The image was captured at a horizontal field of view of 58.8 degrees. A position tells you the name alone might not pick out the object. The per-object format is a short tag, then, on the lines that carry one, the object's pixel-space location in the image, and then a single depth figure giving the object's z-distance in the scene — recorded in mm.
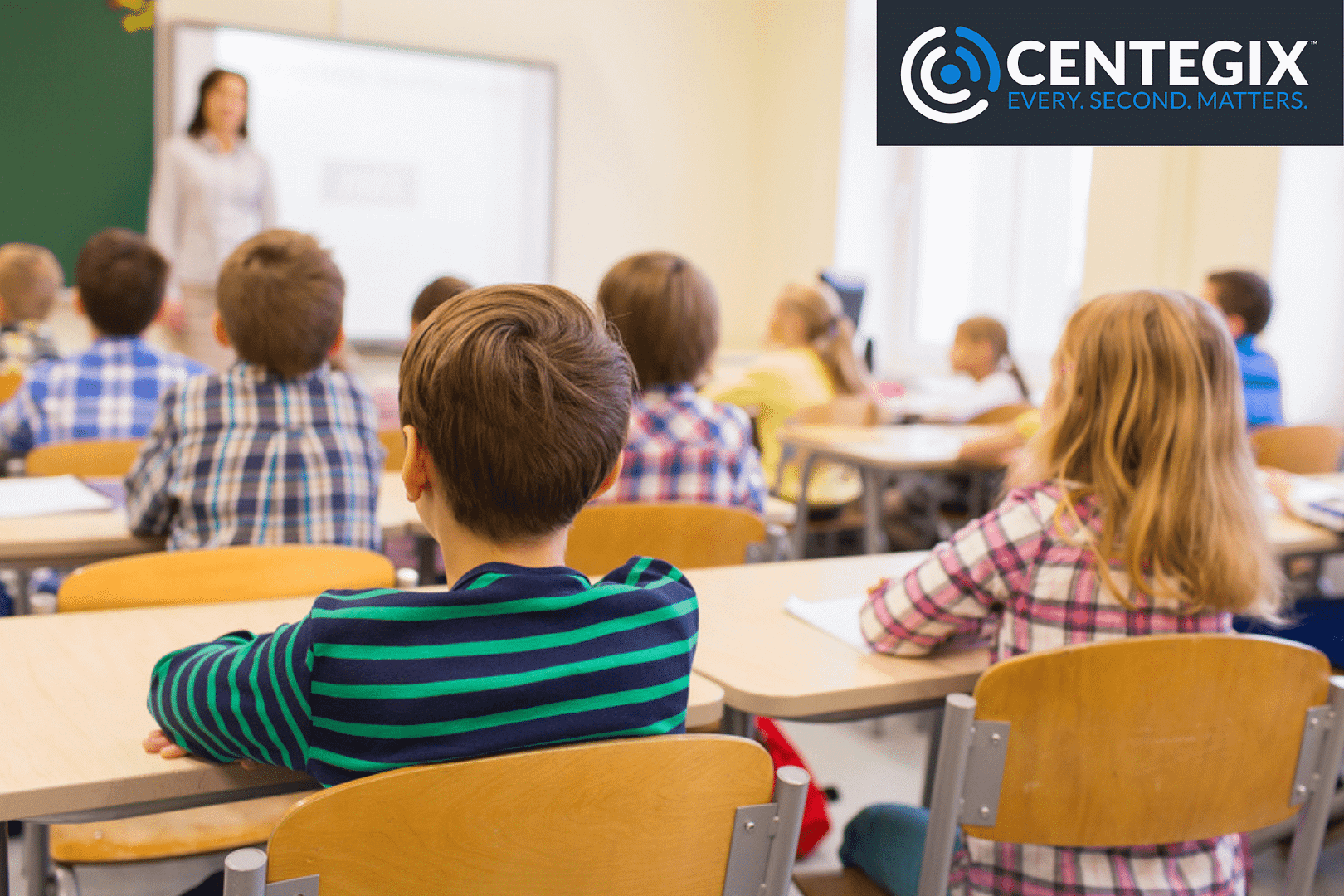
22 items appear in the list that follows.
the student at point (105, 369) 2691
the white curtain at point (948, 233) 5359
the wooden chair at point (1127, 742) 1160
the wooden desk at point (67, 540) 1921
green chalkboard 4793
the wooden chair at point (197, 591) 1398
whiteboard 5383
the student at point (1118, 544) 1348
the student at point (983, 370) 4484
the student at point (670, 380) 2156
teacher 4906
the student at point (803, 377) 3938
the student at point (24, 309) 3506
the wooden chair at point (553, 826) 790
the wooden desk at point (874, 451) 3432
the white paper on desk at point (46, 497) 2095
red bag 2137
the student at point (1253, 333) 3617
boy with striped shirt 865
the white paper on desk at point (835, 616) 1538
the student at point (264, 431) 1887
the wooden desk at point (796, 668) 1317
